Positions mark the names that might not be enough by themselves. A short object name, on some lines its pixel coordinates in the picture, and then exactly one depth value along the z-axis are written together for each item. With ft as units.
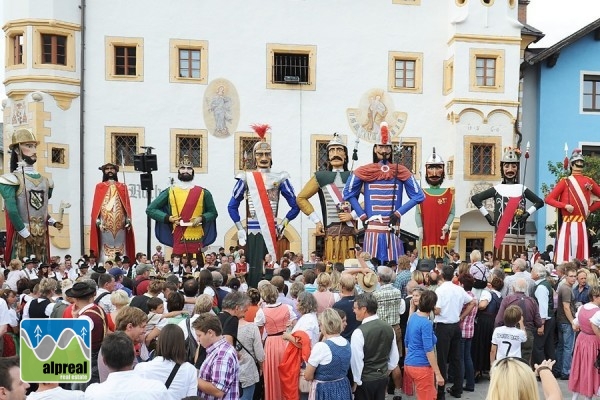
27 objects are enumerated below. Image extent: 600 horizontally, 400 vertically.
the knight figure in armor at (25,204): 50.42
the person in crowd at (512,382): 12.19
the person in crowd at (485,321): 31.42
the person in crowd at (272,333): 23.81
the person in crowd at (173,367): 16.31
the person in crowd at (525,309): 29.07
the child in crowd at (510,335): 24.98
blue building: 83.61
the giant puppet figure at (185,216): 51.70
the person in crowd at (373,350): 22.61
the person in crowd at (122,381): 14.30
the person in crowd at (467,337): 30.01
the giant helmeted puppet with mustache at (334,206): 49.14
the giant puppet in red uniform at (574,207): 53.36
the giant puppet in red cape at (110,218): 54.65
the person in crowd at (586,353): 25.88
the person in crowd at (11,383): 12.68
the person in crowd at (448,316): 28.40
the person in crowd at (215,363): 18.52
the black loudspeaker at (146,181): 58.03
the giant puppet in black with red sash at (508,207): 55.98
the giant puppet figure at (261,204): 50.24
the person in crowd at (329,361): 20.77
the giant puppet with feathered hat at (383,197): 47.62
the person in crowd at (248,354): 21.79
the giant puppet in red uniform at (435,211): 57.62
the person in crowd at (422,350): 24.36
